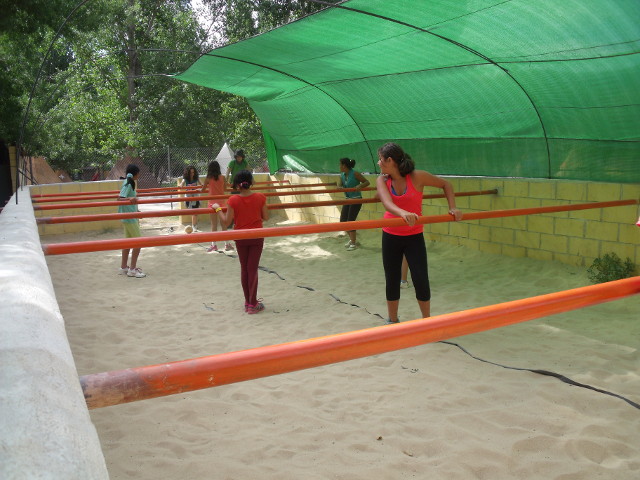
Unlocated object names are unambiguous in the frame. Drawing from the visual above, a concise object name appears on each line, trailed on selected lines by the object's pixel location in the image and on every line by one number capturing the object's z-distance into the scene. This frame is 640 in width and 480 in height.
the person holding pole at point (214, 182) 8.33
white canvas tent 17.52
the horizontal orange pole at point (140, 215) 4.24
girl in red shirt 5.43
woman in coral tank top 4.09
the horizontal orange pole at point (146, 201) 5.31
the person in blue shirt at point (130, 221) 6.93
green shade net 4.91
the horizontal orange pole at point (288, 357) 1.25
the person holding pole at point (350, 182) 8.31
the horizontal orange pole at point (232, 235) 3.10
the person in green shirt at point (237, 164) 10.08
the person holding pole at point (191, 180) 10.20
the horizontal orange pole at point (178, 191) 7.31
